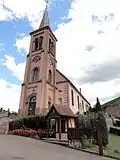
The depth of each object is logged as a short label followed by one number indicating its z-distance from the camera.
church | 19.13
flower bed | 12.60
